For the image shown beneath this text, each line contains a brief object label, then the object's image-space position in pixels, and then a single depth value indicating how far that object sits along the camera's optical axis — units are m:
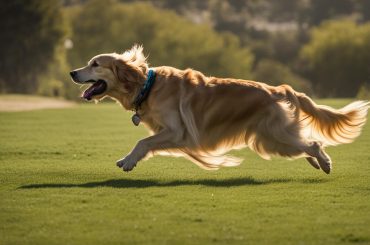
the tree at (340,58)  59.03
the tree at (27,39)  52.31
